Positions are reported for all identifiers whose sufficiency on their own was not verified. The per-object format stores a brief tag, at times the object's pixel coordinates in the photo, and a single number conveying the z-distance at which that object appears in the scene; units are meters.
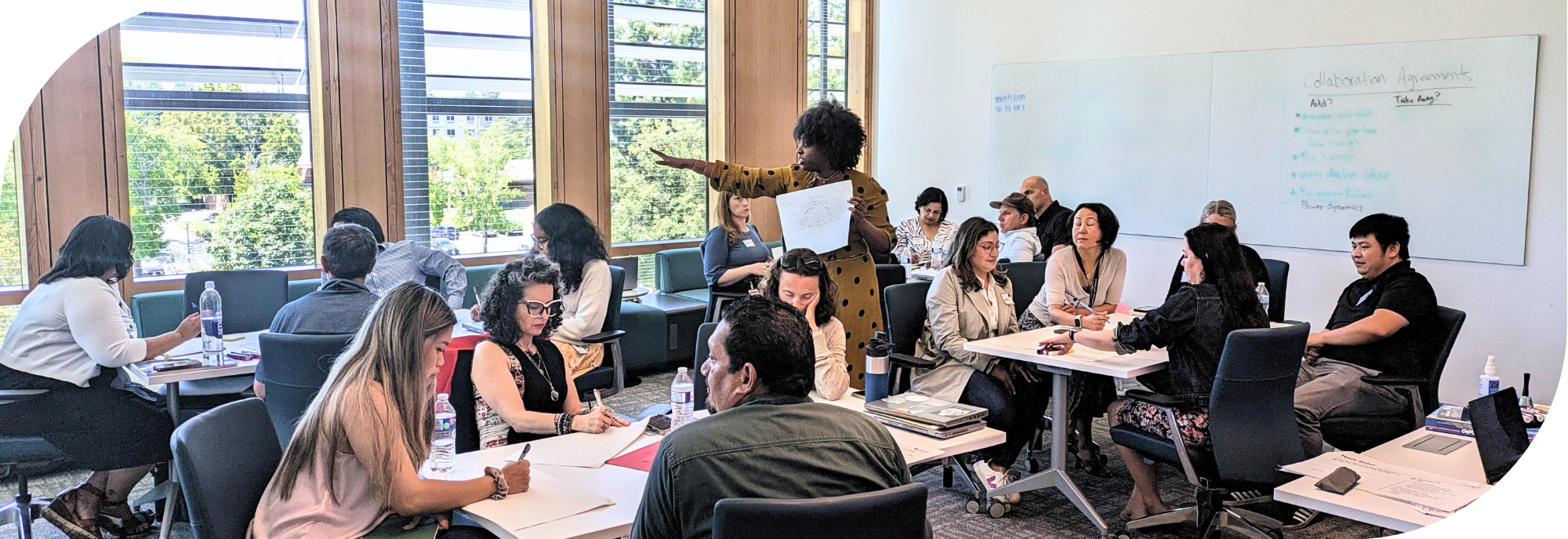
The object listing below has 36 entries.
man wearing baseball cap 6.45
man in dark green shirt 2.02
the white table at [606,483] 2.41
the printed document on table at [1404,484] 2.66
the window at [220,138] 6.07
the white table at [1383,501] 2.56
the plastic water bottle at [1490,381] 3.83
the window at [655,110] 7.96
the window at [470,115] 7.01
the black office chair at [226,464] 2.35
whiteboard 5.88
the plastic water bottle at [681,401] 3.21
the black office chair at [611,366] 5.18
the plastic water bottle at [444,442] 2.85
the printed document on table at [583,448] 2.92
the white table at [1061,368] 4.11
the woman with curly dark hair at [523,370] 3.27
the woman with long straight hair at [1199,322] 3.89
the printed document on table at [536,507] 2.46
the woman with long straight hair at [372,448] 2.42
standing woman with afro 3.94
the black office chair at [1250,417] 3.62
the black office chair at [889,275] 5.91
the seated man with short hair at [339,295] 3.89
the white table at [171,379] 3.87
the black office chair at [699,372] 3.72
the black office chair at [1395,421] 4.26
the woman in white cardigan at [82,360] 3.84
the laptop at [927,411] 3.26
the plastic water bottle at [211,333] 4.24
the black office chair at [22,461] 3.81
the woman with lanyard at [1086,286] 5.14
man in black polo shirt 4.29
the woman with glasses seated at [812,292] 3.96
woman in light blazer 4.62
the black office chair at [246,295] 5.23
